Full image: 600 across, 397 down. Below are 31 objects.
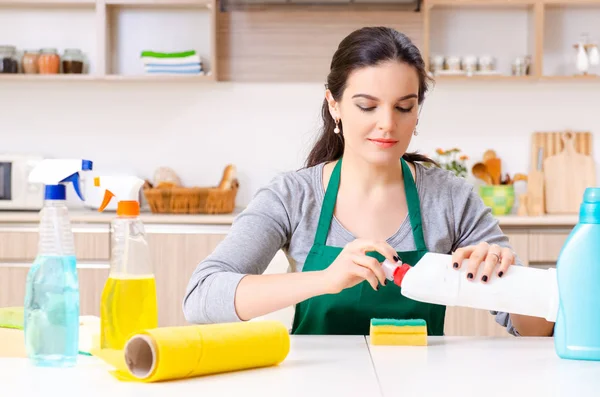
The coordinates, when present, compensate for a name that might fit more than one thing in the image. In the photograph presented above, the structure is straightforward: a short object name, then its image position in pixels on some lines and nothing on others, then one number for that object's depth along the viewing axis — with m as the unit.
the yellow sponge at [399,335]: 1.48
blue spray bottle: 1.23
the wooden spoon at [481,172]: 4.21
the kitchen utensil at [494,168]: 4.21
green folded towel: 4.07
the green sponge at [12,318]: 1.46
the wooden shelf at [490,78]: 4.07
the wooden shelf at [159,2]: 4.05
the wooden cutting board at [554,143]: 4.27
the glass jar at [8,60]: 4.11
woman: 1.74
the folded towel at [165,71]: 4.06
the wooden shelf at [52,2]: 4.06
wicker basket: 3.90
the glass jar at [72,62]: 4.11
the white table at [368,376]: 1.13
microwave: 3.95
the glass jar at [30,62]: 4.11
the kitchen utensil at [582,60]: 4.12
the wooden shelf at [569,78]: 4.07
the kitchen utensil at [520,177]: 4.16
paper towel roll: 1.15
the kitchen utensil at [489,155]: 4.25
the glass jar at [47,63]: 4.09
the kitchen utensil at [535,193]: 4.06
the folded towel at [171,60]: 4.06
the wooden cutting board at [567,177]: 4.21
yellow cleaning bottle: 1.24
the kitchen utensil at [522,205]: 4.04
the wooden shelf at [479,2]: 4.05
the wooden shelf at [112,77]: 4.05
